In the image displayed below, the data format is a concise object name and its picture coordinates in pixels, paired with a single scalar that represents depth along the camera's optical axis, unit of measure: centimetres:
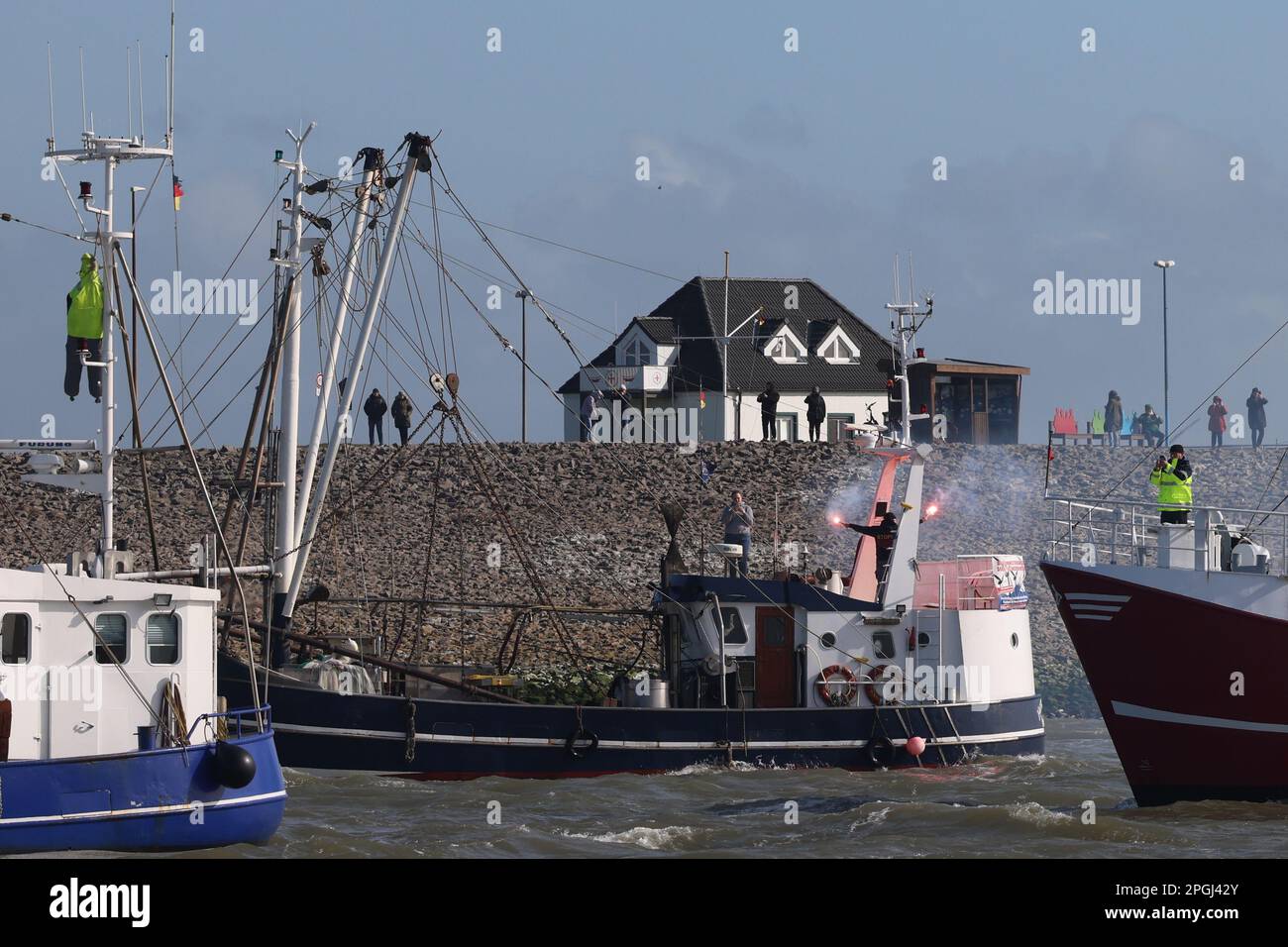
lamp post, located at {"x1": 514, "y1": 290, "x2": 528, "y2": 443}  5138
